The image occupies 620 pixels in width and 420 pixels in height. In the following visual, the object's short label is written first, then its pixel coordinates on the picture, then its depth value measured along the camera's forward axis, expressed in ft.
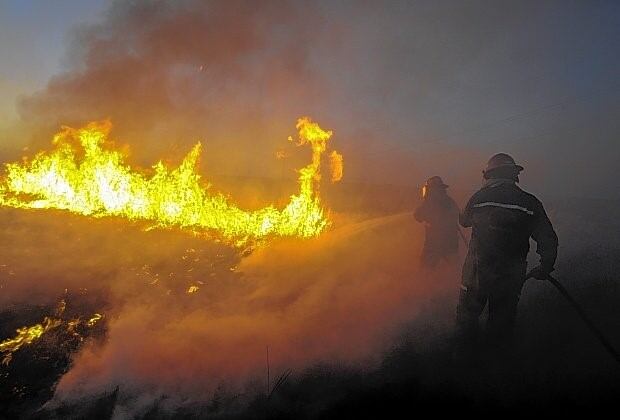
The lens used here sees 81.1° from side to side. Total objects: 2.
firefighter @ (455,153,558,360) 16.14
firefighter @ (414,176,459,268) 26.55
